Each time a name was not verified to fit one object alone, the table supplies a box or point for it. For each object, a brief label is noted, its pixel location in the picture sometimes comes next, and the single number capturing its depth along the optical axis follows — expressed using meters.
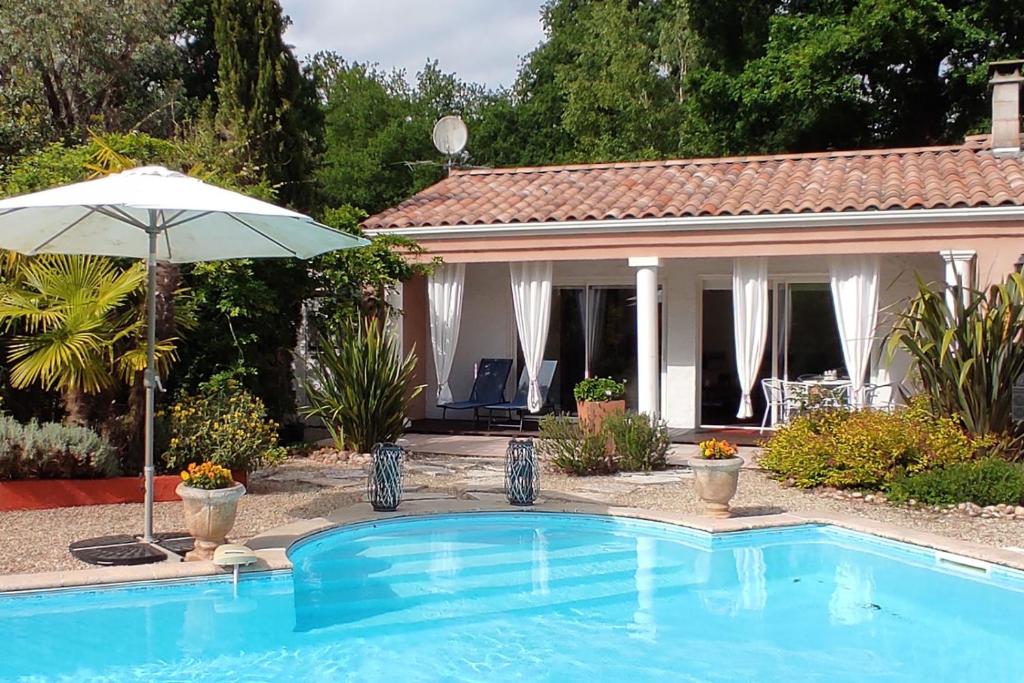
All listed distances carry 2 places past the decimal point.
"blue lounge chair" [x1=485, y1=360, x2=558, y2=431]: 16.19
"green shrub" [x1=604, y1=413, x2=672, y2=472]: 12.55
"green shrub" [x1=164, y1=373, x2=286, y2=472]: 10.62
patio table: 13.13
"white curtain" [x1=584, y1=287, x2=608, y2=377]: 17.08
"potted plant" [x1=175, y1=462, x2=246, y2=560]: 7.84
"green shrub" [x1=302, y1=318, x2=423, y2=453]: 13.33
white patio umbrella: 7.69
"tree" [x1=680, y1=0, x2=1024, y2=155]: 23.22
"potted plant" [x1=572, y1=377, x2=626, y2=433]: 12.86
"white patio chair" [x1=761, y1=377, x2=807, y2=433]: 13.86
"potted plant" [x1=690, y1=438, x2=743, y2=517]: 9.62
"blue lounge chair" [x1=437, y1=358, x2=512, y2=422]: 16.81
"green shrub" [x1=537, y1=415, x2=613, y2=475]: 12.41
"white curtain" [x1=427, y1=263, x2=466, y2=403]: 16.19
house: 13.82
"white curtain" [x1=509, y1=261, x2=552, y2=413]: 15.78
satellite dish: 19.73
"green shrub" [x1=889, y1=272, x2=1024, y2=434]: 10.92
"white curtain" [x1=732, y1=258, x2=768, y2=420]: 14.58
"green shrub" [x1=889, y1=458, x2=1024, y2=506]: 10.12
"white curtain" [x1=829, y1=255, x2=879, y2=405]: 14.01
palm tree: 9.81
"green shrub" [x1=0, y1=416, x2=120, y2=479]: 9.64
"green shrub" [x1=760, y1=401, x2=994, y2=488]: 10.85
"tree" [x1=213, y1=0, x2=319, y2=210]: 17.45
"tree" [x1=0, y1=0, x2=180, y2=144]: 22.34
